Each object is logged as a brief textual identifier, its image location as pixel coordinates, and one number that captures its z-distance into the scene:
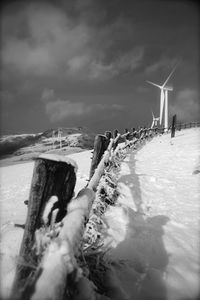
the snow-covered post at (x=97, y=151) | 4.09
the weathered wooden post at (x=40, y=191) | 1.50
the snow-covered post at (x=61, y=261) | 1.12
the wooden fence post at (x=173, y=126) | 16.61
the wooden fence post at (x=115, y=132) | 7.52
